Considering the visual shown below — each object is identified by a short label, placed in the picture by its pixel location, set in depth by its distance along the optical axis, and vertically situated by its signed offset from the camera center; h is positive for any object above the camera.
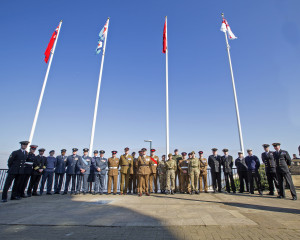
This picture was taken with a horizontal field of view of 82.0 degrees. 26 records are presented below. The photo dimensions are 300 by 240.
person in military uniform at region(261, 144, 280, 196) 7.80 +0.75
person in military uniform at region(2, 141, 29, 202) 6.99 +0.24
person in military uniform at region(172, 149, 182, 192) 9.41 +1.06
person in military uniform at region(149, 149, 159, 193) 8.93 +0.59
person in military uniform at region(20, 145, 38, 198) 7.72 +0.15
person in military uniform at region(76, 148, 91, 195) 8.71 +0.34
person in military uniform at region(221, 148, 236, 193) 8.95 +0.71
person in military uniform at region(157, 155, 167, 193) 9.43 +0.37
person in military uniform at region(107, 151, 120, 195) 8.84 +0.29
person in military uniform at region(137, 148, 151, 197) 8.16 +0.44
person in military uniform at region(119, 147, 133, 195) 8.82 +0.55
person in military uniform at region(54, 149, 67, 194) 8.98 +0.27
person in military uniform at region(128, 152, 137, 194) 9.28 +0.14
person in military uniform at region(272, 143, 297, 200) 7.14 +0.63
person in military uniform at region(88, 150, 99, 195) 9.23 +0.33
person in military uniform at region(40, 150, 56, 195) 8.74 +0.13
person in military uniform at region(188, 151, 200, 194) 8.60 +0.39
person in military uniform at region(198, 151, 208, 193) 9.05 +0.43
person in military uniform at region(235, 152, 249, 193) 8.92 +0.57
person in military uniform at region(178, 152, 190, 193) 8.86 +0.27
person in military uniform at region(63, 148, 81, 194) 8.85 +0.33
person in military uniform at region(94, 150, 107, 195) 8.84 +0.28
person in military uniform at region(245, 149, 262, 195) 8.40 +0.61
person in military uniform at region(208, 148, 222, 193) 9.03 +0.59
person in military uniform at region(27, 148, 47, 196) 8.24 +0.29
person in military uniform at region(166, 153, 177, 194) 8.63 +0.22
